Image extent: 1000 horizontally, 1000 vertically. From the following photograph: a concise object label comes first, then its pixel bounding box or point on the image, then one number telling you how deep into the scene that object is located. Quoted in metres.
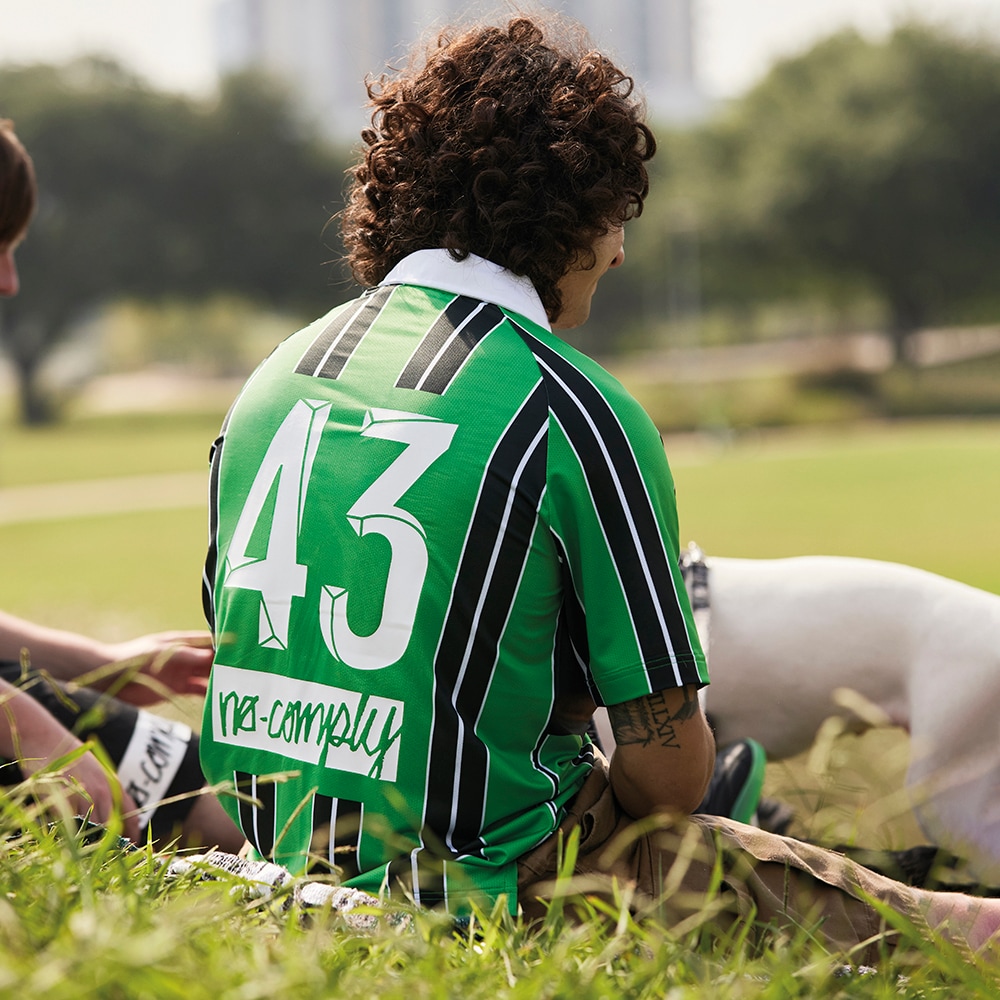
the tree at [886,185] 38.91
